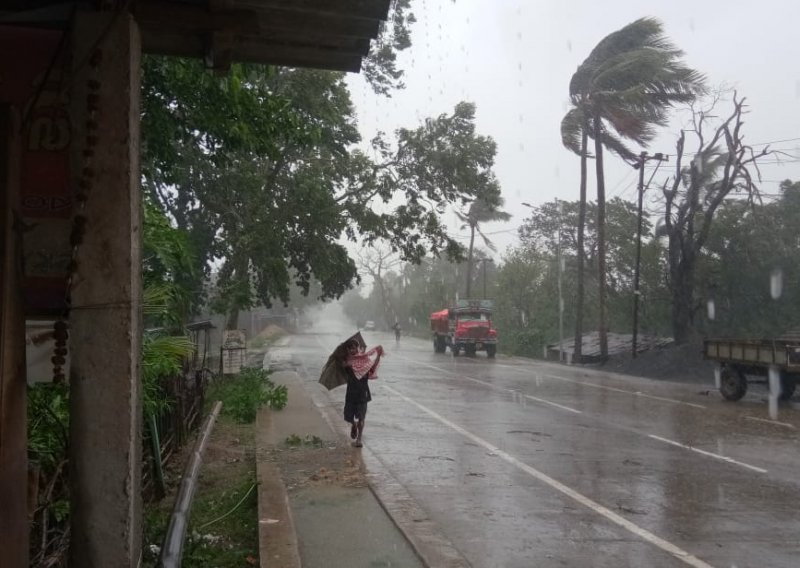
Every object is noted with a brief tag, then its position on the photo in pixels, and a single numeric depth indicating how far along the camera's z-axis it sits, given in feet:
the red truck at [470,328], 126.31
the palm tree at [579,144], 107.86
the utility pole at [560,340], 126.80
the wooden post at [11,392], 11.10
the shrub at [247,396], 44.91
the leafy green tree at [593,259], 132.77
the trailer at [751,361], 55.67
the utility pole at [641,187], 100.35
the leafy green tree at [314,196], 65.36
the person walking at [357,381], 35.65
